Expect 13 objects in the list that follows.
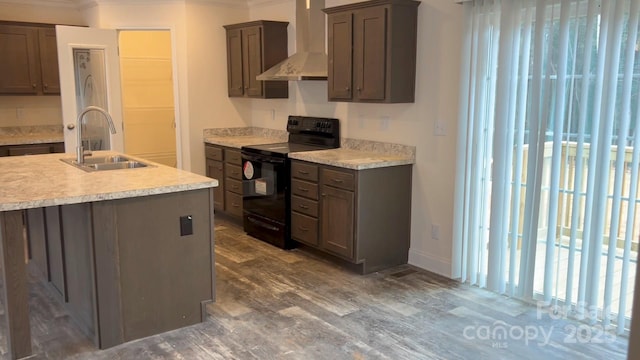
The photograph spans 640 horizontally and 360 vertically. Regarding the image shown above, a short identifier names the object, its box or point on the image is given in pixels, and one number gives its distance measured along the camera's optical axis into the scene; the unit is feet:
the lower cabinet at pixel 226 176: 18.70
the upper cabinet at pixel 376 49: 13.74
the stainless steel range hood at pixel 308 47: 16.03
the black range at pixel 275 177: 16.10
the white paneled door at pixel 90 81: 18.69
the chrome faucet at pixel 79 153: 12.91
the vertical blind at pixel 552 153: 10.13
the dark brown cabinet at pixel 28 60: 19.40
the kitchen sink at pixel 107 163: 12.65
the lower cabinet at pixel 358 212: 13.89
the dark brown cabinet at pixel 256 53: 18.63
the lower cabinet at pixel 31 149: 18.85
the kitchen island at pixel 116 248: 9.22
